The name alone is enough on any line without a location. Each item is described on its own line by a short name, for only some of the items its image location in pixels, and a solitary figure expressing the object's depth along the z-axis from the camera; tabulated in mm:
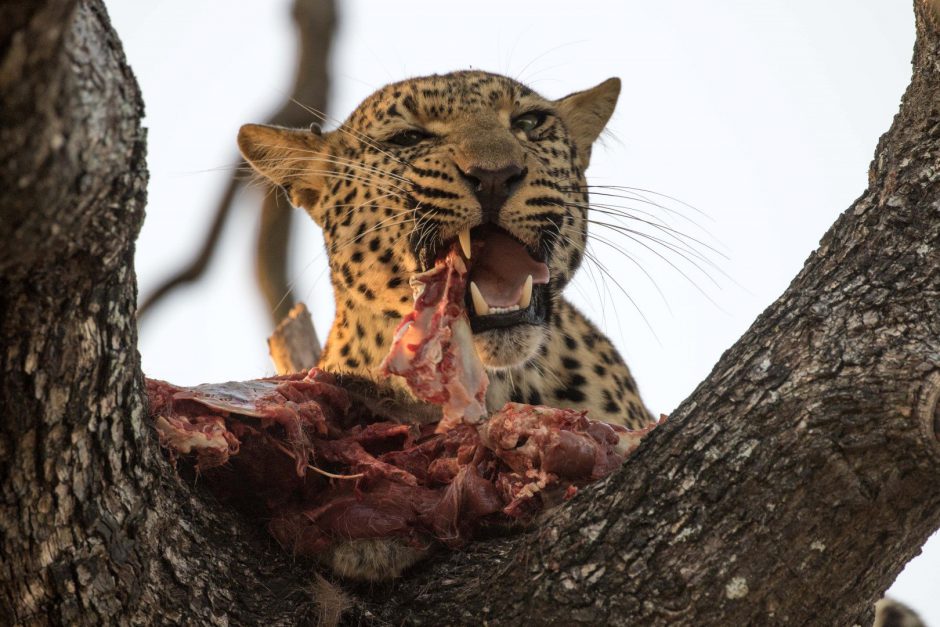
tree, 6207
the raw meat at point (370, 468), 8727
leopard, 10844
